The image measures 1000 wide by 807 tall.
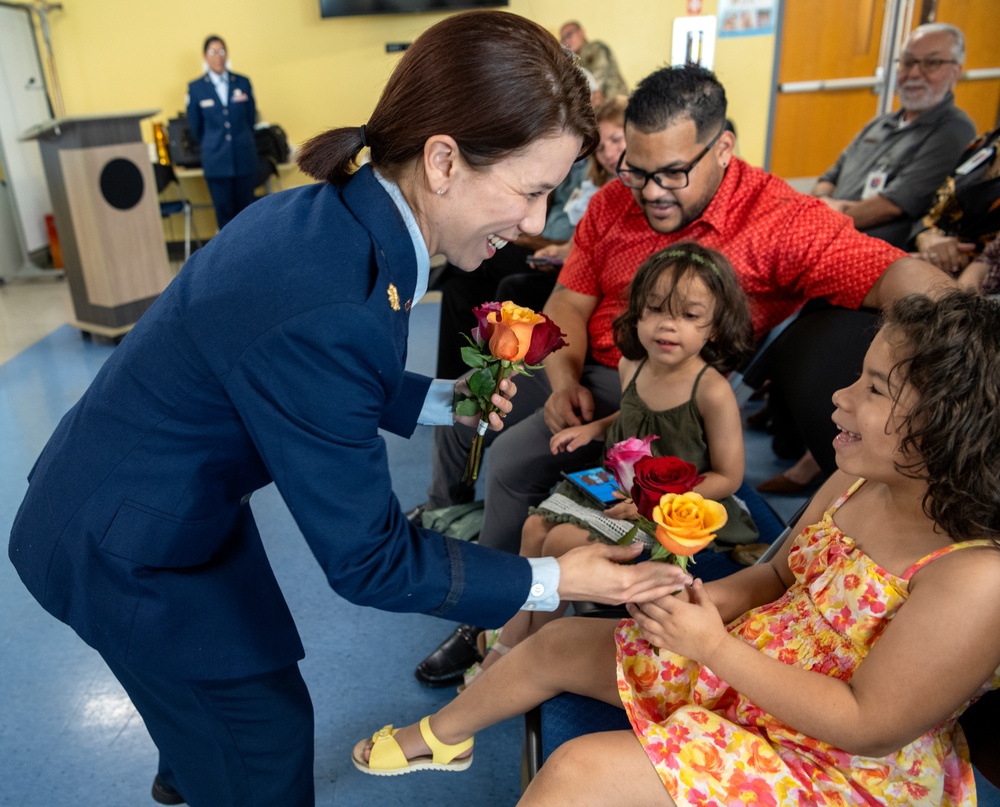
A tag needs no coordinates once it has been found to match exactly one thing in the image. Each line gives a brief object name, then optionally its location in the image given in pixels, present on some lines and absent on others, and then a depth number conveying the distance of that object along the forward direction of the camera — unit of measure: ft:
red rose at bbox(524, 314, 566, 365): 4.75
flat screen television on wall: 24.20
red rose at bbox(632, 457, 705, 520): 3.57
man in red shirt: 6.60
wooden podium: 15.66
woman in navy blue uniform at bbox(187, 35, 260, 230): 22.63
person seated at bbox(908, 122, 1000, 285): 9.48
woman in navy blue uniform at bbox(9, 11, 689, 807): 3.25
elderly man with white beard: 11.99
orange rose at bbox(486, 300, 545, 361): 4.72
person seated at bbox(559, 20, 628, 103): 18.98
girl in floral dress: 3.37
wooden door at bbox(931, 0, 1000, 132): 23.25
